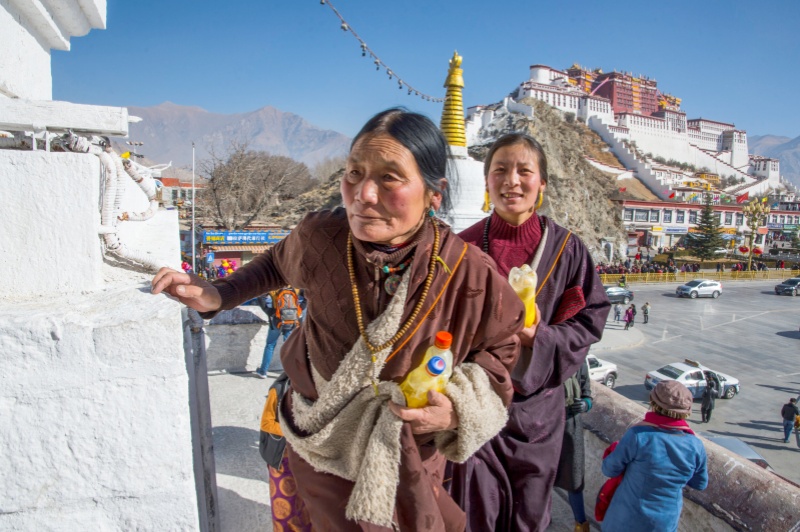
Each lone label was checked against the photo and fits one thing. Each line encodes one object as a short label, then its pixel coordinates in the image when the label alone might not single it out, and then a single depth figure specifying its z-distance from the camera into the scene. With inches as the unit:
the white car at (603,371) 561.9
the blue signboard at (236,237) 954.1
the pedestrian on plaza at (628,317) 862.5
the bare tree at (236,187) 1368.1
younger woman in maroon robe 76.0
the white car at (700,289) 1183.6
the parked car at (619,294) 984.9
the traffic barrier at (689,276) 1272.3
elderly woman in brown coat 54.3
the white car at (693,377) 559.5
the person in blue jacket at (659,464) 84.0
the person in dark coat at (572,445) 90.7
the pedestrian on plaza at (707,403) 524.7
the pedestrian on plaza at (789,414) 485.4
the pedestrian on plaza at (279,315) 184.9
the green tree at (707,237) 1822.1
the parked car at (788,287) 1286.9
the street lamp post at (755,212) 1638.8
